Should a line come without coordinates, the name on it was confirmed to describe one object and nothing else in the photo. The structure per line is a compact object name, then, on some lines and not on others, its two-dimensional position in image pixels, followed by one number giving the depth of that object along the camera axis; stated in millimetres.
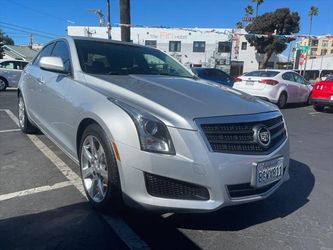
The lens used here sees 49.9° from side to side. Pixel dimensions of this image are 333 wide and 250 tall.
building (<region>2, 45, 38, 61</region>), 52150
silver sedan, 2703
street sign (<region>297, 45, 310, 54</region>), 29033
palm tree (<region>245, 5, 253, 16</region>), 65875
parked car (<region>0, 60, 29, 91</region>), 16359
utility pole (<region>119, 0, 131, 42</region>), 15227
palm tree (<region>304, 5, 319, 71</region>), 72312
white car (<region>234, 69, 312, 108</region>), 12156
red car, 11305
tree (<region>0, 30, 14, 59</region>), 85812
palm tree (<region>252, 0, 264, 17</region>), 64113
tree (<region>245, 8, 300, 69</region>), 52000
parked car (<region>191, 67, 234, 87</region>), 14820
